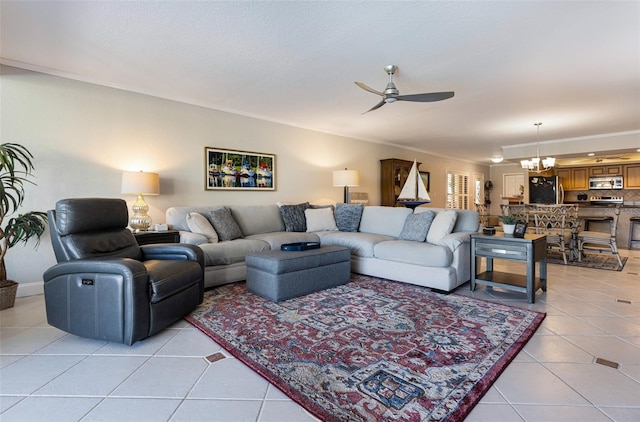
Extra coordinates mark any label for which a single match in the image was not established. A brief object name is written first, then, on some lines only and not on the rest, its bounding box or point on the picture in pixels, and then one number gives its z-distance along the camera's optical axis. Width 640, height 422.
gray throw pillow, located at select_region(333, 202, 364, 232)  4.73
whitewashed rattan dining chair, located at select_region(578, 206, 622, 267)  4.61
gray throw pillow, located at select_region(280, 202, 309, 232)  4.70
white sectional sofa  3.37
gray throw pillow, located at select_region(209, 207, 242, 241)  3.82
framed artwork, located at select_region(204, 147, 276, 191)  4.55
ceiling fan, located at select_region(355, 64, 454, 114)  3.08
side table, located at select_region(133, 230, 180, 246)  3.42
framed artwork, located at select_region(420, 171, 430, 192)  8.35
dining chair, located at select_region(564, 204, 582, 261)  4.94
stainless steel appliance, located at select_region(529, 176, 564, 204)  9.37
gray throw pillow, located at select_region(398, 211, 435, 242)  3.77
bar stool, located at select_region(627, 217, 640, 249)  6.54
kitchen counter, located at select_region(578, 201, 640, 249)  6.61
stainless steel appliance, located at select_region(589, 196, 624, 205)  8.40
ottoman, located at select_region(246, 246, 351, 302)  2.93
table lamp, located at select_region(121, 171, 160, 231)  3.49
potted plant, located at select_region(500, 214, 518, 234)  3.20
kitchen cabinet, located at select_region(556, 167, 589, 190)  9.19
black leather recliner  2.04
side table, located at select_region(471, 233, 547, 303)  2.94
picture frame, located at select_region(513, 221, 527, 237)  3.16
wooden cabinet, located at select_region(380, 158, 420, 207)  7.14
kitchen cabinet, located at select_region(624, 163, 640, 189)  8.20
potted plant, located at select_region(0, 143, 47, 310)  2.76
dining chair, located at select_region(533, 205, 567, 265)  4.87
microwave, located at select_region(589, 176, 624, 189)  8.48
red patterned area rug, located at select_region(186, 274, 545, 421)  1.52
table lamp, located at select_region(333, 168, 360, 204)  5.63
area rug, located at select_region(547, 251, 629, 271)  4.59
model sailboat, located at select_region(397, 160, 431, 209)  5.35
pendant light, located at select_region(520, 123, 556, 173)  6.13
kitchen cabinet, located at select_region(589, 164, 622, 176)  8.51
